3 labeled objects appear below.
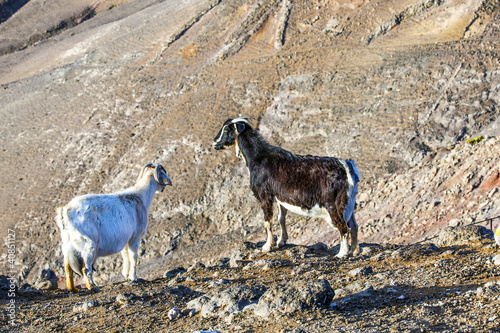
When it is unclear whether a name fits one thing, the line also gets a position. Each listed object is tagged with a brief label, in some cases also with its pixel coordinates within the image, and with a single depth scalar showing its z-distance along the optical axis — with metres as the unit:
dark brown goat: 11.19
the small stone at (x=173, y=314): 7.92
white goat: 11.12
